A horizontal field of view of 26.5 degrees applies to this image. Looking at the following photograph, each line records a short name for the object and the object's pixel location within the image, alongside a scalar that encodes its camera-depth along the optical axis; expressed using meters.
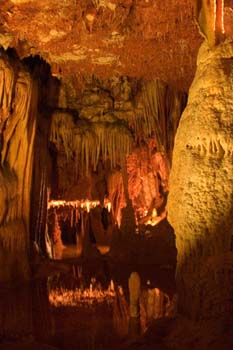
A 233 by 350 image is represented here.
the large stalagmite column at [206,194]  4.15
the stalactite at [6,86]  7.99
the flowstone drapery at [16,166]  8.60
